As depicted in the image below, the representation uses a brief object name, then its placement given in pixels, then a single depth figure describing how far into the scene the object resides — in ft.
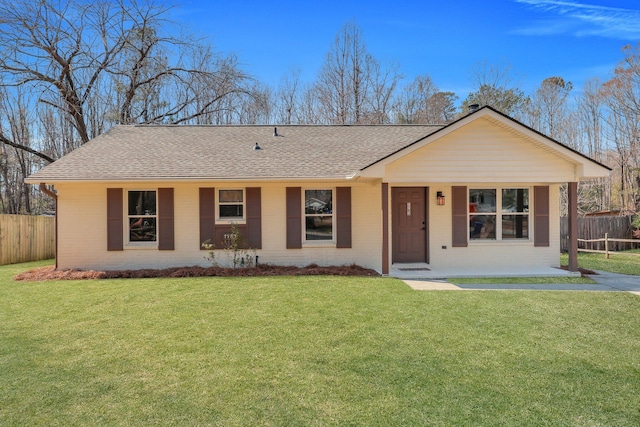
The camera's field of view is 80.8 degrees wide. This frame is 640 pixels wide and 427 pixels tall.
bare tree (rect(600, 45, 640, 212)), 71.41
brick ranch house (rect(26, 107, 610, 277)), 33.88
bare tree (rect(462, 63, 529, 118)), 80.64
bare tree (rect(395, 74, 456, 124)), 86.58
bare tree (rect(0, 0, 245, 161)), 58.29
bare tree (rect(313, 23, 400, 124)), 83.56
